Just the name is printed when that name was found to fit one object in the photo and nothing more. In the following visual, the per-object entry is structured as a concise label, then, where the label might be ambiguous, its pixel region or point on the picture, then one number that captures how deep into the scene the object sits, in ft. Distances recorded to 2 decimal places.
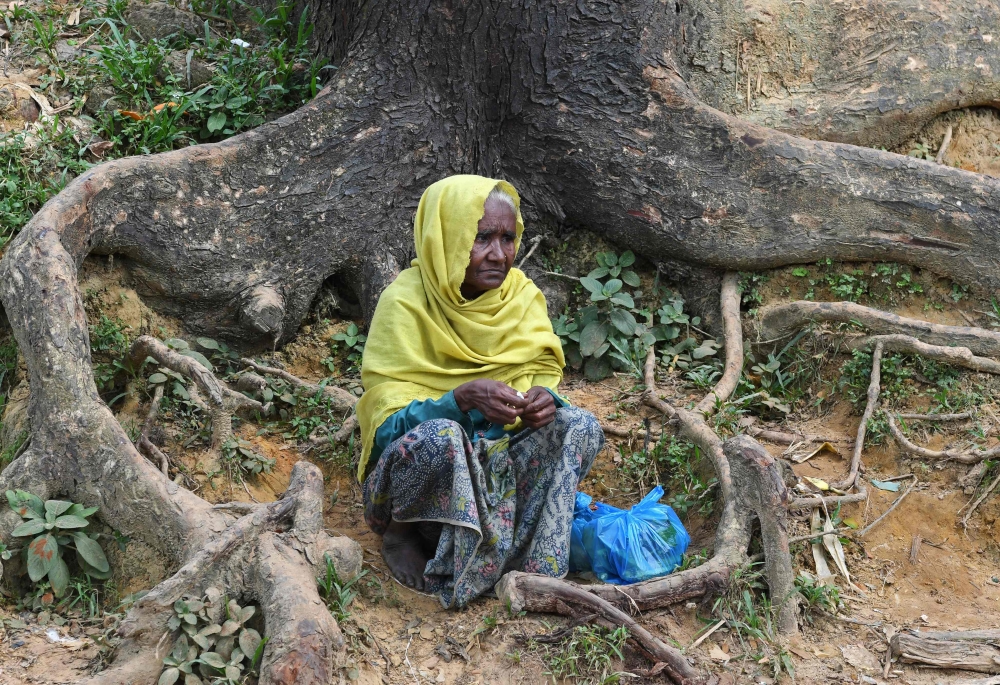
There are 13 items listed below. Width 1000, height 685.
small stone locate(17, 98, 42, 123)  18.39
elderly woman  12.28
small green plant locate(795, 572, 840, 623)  12.60
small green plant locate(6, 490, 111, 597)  12.30
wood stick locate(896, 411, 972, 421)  14.92
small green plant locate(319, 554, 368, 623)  12.03
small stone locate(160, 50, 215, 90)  19.25
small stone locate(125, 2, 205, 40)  20.53
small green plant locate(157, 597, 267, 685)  10.58
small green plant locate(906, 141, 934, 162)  19.72
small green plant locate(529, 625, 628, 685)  11.25
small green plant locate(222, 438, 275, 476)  14.90
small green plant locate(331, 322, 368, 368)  17.56
